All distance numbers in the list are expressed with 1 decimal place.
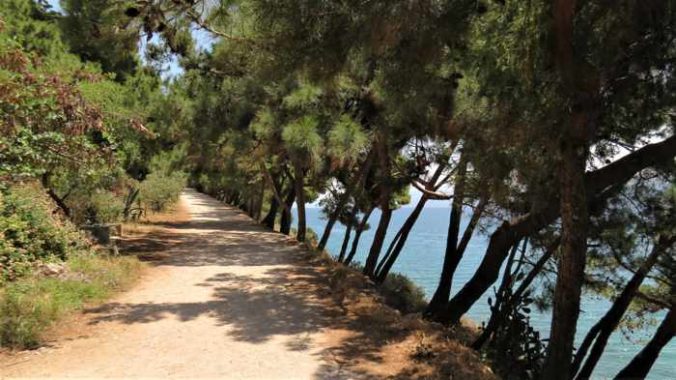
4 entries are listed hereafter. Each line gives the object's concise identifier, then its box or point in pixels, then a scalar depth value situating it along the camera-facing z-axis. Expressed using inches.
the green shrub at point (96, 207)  500.3
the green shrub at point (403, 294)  487.8
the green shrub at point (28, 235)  275.4
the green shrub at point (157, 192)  948.0
